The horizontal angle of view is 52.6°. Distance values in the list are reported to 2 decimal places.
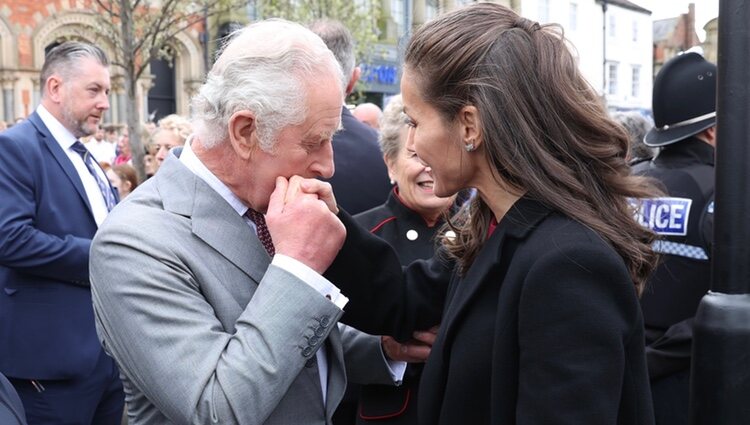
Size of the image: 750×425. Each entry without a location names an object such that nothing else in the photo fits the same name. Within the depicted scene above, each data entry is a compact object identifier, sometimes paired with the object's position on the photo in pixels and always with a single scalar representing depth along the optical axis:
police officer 3.39
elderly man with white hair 1.63
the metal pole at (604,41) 40.78
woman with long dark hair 1.54
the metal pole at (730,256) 1.97
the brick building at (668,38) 51.47
